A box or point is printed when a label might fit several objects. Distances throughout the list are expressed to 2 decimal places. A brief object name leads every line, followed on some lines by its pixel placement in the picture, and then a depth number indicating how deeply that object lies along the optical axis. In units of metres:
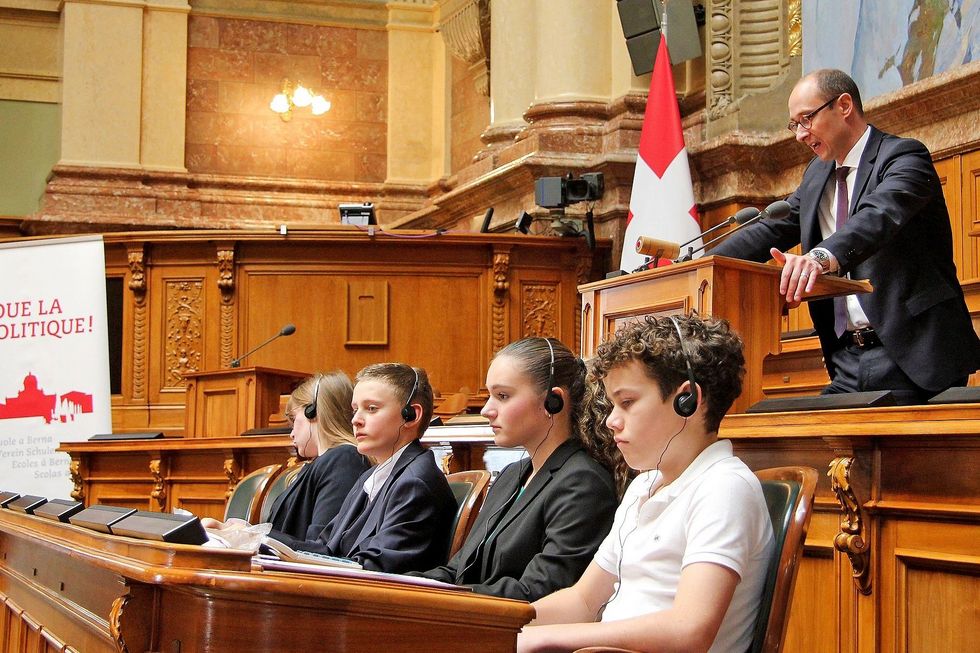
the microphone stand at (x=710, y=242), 3.72
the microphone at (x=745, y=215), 3.71
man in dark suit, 3.22
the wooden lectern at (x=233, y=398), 7.57
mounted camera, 8.35
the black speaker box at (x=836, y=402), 2.84
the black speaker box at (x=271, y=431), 6.33
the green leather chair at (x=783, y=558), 2.06
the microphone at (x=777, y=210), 3.58
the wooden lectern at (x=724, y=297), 3.59
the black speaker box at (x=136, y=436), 7.16
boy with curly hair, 2.01
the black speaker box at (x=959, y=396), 2.59
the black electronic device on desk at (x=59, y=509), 2.69
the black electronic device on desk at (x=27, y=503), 3.14
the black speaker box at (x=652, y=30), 8.38
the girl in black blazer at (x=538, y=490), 2.62
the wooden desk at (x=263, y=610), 1.72
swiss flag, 7.77
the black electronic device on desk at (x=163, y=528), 1.88
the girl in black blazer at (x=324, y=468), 4.16
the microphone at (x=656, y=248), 3.81
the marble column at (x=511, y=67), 10.05
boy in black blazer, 3.24
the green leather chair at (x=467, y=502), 3.21
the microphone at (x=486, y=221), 9.10
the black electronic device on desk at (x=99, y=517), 2.27
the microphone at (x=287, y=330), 7.94
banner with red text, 8.34
